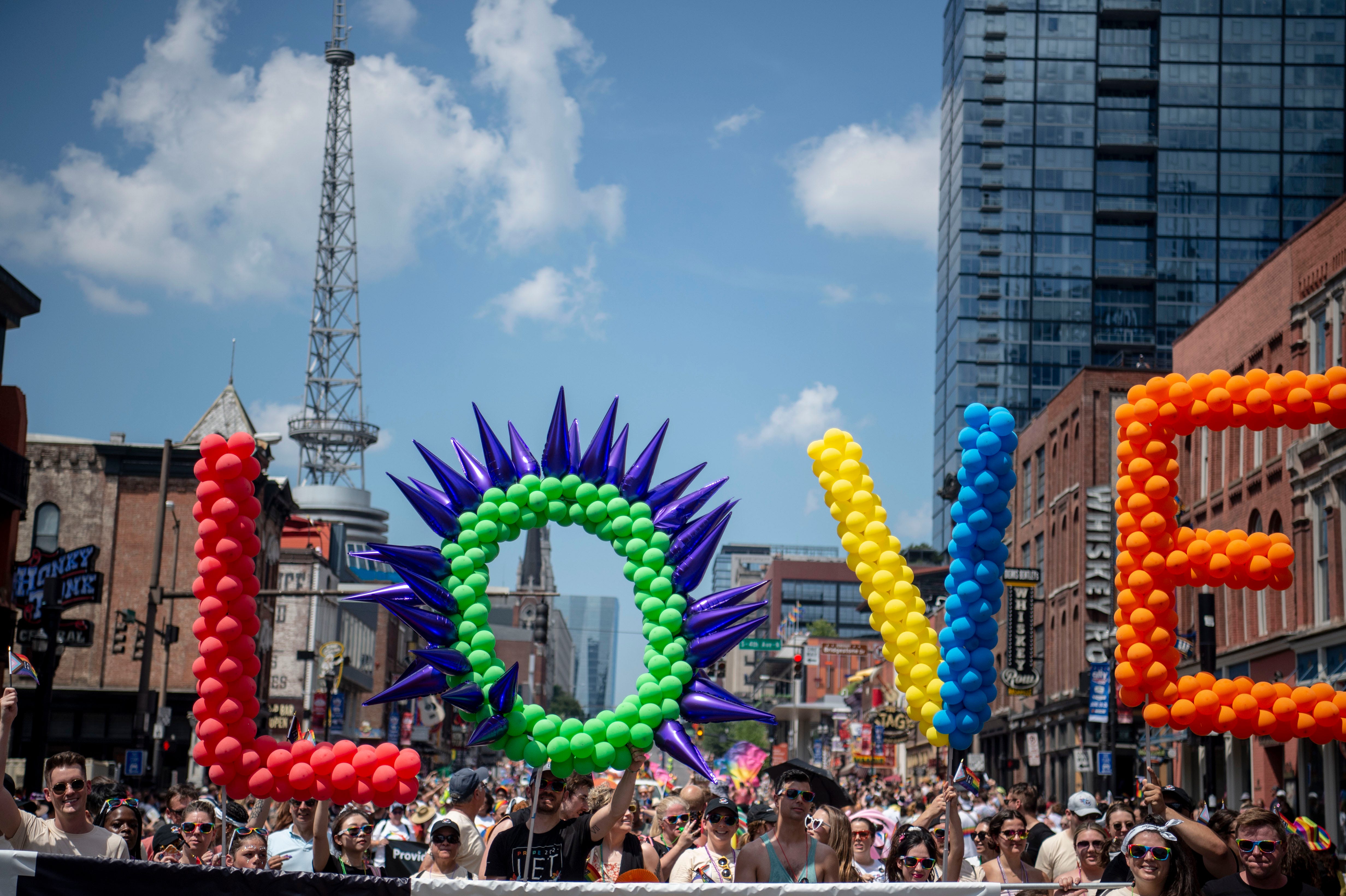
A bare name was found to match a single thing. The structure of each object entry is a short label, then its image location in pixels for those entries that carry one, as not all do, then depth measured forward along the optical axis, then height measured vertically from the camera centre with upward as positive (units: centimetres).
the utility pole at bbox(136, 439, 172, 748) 2670 +158
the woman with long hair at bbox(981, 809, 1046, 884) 977 -88
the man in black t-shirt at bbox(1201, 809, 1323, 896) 683 -59
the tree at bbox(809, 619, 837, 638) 15600 +975
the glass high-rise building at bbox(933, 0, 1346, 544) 12062 +4771
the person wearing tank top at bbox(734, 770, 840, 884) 812 -76
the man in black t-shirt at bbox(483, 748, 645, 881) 830 -78
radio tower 14138 +3421
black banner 644 -82
